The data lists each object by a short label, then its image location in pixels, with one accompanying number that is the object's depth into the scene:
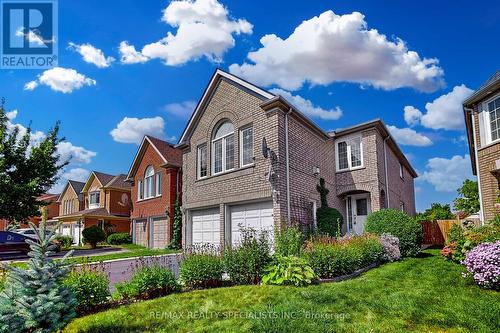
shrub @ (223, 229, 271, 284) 8.39
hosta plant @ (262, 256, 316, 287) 7.77
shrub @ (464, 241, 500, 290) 7.21
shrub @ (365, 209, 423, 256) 12.91
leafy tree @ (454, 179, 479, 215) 27.55
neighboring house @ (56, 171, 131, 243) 31.83
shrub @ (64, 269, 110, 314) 6.32
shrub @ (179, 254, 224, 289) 8.13
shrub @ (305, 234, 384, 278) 8.81
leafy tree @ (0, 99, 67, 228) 20.59
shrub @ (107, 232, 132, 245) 26.55
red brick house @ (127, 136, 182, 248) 21.59
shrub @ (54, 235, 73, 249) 26.67
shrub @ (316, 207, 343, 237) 14.35
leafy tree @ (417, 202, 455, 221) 24.93
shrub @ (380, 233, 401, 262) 11.95
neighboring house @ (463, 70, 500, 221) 12.79
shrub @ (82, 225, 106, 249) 25.58
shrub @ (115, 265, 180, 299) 7.20
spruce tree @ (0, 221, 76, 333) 4.68
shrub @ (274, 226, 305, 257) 9.09
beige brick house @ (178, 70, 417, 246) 12.97
